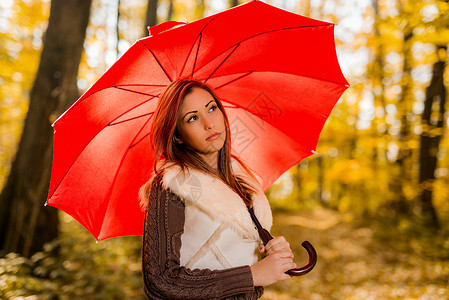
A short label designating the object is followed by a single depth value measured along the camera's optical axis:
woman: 1.40
